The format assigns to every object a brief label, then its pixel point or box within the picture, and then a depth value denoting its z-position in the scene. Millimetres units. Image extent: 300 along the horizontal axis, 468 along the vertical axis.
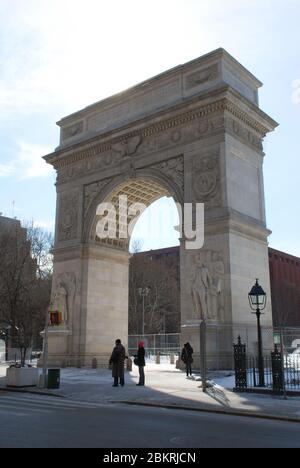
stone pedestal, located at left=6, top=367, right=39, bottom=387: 18609
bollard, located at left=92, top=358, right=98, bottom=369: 28016
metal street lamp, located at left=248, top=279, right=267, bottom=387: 16578
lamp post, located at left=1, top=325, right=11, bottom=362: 40906
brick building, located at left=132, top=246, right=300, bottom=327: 76819
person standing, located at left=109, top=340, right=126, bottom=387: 18609
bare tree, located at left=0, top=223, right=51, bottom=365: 39041
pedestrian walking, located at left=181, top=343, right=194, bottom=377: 21359
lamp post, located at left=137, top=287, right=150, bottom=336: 49325
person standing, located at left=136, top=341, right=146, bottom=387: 18503
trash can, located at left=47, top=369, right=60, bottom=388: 18109
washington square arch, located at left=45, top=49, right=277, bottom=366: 24719
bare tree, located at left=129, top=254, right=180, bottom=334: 59812
